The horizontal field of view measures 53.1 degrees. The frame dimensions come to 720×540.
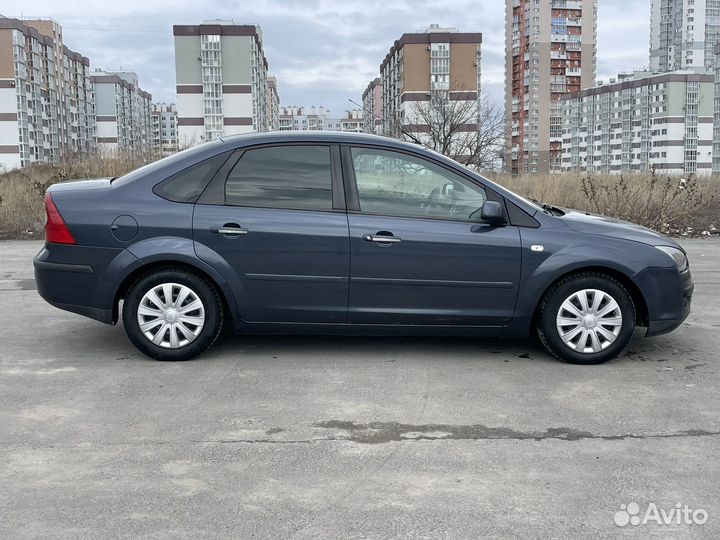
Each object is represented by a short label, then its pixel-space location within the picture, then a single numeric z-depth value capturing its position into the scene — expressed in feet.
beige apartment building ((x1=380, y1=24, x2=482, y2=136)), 336.29
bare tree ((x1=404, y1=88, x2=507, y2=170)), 133.62
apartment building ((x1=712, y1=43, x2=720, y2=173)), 366.84
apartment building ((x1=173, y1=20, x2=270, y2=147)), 342.44
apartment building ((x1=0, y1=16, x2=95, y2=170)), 311.88
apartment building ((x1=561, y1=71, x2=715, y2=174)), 389.39
